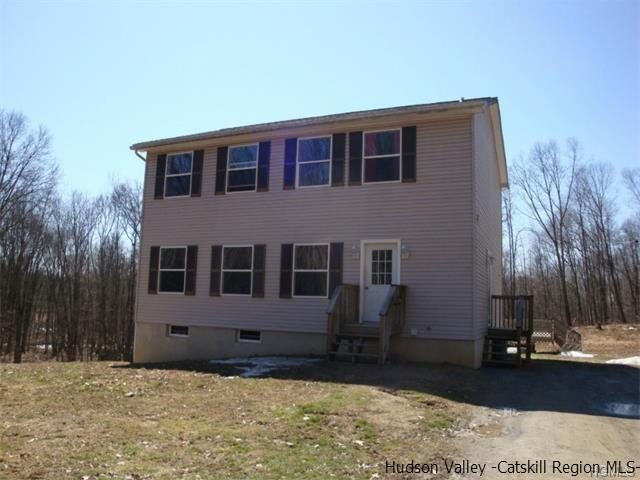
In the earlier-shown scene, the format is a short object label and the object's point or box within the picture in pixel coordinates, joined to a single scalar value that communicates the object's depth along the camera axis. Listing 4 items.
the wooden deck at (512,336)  12.14
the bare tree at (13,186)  27.72
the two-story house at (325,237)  11.53
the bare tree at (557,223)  34.47
